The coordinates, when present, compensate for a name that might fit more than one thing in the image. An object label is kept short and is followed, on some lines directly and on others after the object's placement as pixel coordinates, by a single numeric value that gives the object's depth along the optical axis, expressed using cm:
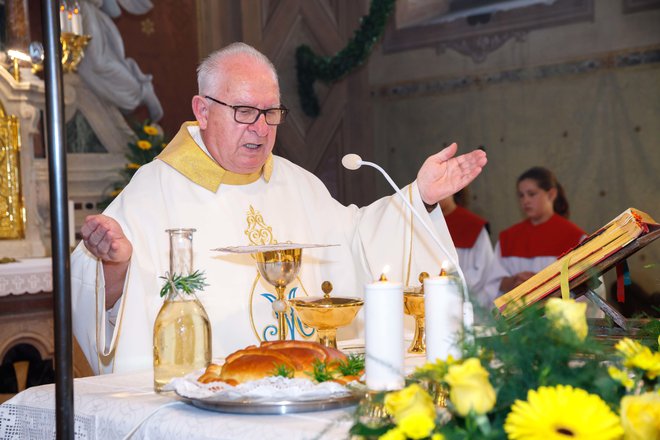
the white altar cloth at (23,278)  591
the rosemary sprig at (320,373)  184
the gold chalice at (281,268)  242
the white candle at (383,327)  169
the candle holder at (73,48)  722
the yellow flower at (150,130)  768
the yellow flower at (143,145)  752
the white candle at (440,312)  179
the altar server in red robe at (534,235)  791
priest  298
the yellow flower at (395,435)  122
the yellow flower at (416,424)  119
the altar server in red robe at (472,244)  837
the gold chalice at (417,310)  240
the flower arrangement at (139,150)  754
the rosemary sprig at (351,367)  191
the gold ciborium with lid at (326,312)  220
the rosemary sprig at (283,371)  185
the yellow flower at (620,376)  125
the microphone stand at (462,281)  164
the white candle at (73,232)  658
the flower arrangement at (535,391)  110
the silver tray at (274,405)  174
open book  227
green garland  1000
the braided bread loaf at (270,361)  187
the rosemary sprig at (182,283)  201
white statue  773
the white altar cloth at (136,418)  168
